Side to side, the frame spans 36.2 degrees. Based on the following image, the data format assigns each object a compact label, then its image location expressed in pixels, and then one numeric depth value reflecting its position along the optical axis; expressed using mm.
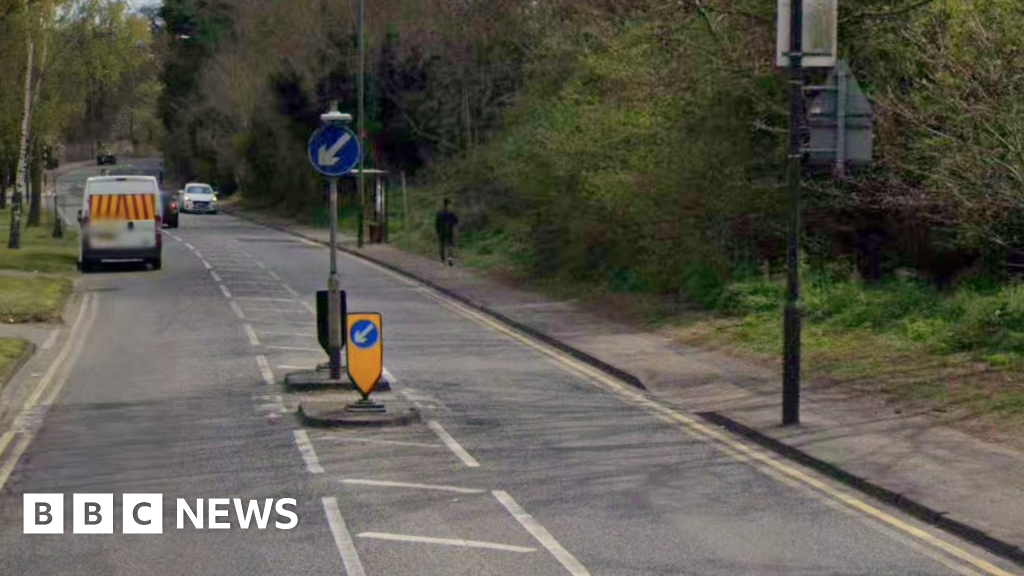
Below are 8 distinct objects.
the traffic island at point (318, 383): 17297
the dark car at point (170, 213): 64625
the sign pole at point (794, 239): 14281
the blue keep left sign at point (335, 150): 17141
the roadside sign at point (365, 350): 15211
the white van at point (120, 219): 36719
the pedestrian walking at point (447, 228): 40000
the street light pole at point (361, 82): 44281
